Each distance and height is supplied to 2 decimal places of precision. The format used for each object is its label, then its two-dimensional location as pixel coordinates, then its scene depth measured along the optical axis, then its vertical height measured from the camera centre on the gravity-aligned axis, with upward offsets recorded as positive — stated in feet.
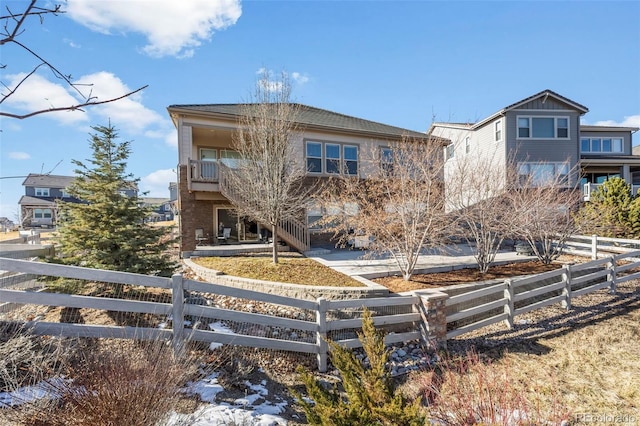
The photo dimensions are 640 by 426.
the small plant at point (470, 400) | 8.32 -7.04
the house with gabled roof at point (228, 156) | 42.68 +11.18
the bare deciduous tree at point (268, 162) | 34.17 +7.04
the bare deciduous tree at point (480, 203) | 32.09 +1.90
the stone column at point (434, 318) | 20.22 -6.72
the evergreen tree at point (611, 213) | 47.80 +1.07
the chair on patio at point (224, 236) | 49.29 -2.43
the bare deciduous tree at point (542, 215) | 35.26 +0.62
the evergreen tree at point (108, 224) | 22.20 -0.15
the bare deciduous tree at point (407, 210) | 28.63 +0.99
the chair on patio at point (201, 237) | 46.03 -2.46
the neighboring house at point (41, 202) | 120.67 +8.84
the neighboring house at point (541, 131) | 68.49 +20.82
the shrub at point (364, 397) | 7.36 -4.77
